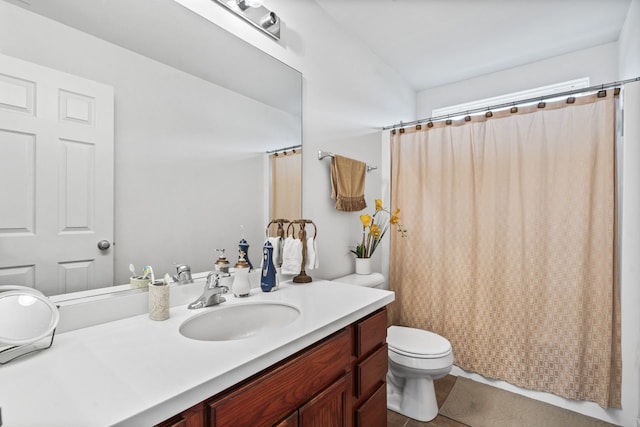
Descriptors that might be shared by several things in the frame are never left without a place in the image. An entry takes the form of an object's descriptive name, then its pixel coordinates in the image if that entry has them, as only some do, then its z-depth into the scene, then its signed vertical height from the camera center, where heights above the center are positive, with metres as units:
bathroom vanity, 0.60 -0.37
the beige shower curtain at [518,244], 1.83 -0.22
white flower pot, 2.20 -0.39
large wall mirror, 0.88 +0.27
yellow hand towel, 1.97 +0.18
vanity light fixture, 1.39 +0.93
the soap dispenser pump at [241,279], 1.33 -0.30
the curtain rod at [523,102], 1.73 +0.71
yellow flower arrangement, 2.23 -0.15
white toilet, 1.74 -0.89
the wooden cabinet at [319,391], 0.74 -0.54
